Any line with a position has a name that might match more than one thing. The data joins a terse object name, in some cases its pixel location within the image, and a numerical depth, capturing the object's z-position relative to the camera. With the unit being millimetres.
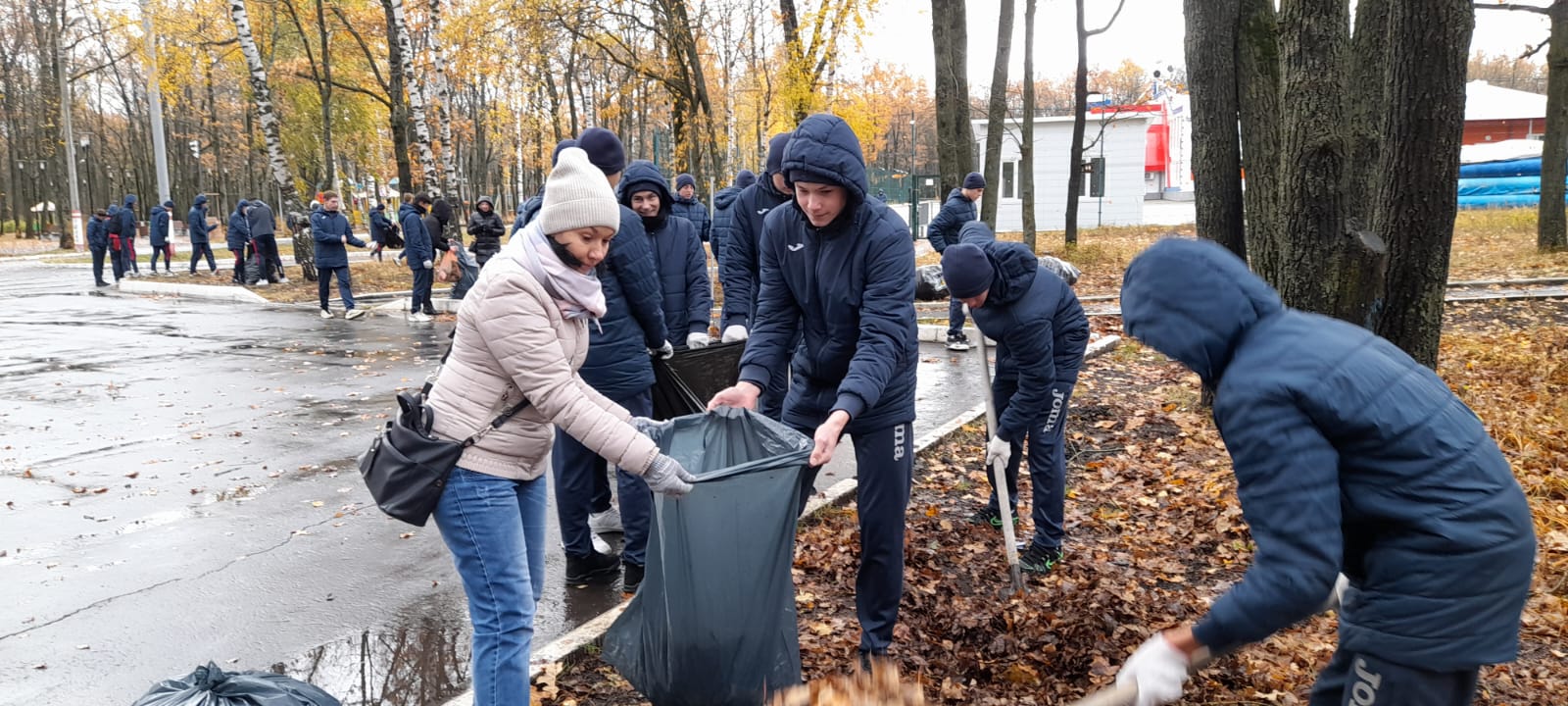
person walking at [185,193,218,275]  22156
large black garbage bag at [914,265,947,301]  14909
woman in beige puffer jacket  2824
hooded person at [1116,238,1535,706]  1887
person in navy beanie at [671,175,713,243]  9791
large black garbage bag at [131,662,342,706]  2551
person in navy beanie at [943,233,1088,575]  4539
